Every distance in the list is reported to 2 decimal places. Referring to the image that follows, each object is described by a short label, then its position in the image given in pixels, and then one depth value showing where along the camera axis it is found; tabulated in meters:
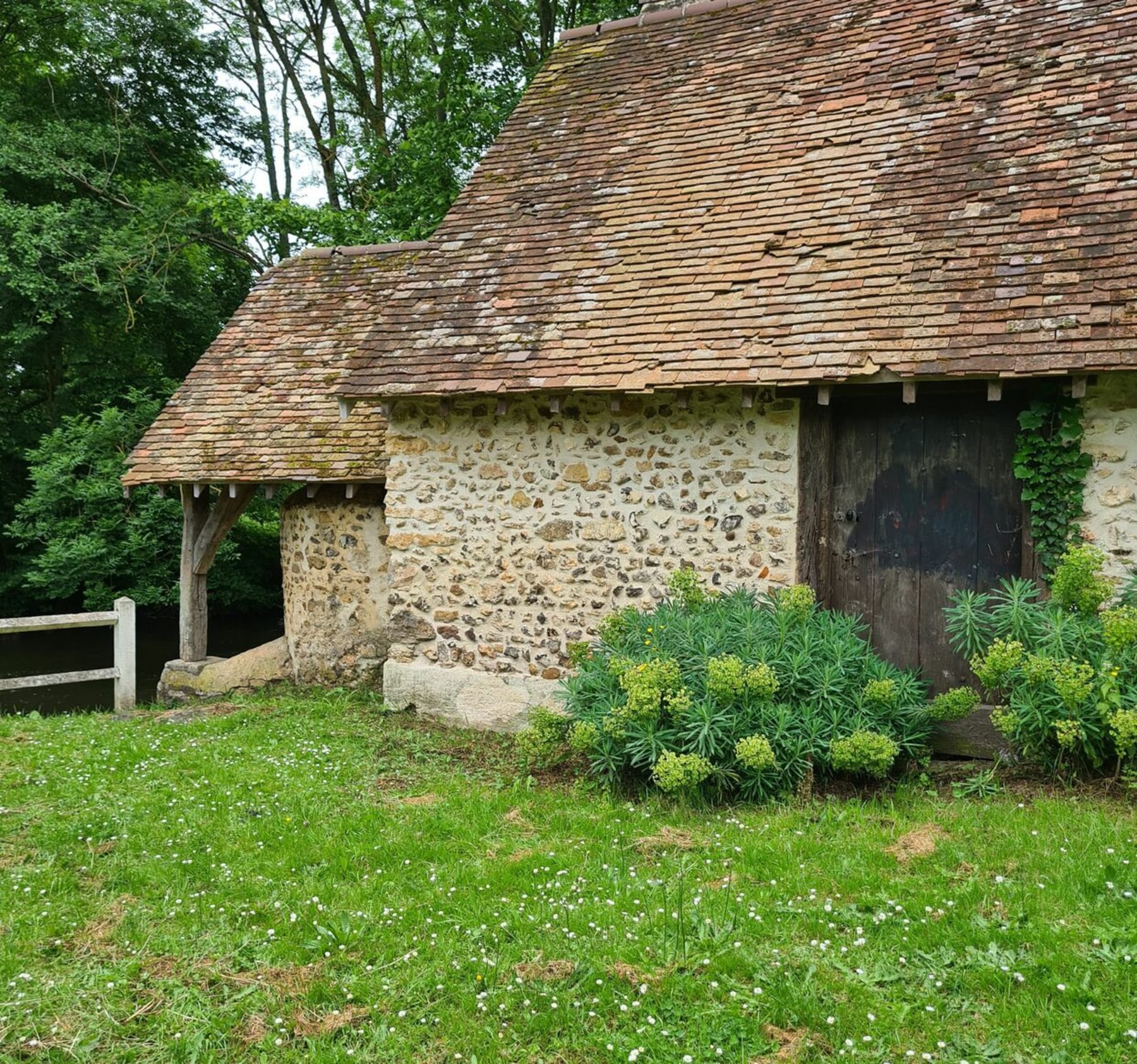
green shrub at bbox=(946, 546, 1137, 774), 4.55
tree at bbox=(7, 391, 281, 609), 13.27
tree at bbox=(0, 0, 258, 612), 14.12
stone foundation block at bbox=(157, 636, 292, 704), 9.66
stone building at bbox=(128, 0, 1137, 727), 5.80
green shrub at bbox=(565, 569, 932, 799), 5.01
